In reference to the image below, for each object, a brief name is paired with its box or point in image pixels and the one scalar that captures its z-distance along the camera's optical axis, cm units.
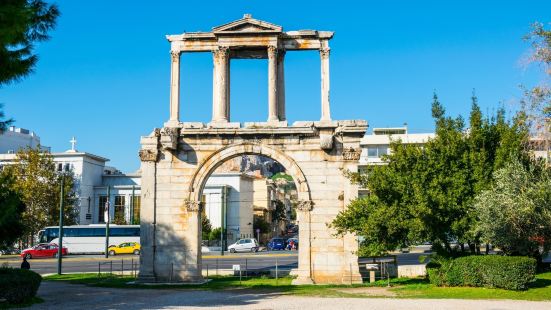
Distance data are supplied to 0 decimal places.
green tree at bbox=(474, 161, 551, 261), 2050
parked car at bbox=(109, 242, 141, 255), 5578
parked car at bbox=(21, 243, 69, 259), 5296
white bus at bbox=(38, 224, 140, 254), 5719
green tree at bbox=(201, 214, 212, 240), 6612
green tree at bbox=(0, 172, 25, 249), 1903
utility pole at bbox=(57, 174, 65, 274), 3356
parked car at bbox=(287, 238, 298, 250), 6938
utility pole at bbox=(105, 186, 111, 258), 4869
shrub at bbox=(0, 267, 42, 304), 1892
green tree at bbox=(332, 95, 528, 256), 2227
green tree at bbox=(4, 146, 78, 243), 6059
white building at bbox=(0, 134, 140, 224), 7281
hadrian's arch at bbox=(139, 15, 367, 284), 2627
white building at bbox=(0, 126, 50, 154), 8750
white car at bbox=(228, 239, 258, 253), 6075
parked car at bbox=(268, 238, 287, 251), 6869
